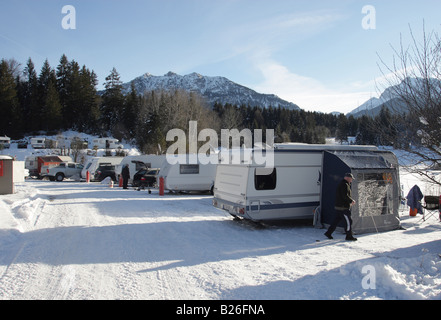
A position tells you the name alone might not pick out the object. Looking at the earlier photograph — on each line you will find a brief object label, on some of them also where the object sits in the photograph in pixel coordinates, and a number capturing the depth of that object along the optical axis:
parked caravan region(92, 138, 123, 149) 64.62
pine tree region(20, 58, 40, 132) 70.75
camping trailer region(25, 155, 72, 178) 32.19
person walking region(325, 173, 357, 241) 8.02
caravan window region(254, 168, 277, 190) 9.16
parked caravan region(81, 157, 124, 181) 27.20
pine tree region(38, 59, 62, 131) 69.94
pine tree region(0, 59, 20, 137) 66.94
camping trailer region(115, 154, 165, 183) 24.22
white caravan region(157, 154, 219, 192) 17.73
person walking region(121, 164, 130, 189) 20.33
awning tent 8.74
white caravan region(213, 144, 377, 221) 9.06
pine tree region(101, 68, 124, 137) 77.06
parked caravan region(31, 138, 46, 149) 59.22
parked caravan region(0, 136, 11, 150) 58.21
